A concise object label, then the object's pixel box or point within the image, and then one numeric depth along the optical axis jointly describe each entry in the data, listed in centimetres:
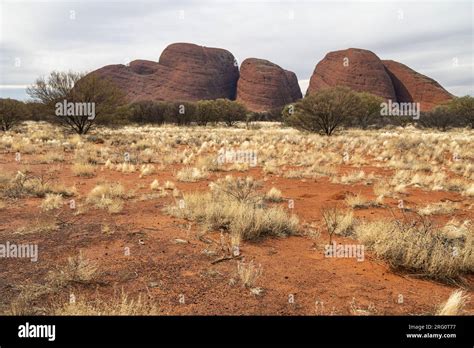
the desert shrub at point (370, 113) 4619
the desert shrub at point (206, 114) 5359
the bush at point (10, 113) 3153
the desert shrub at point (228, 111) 5481
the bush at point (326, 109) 2831
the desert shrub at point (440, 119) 4278
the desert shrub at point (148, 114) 5431
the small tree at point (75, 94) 2583
